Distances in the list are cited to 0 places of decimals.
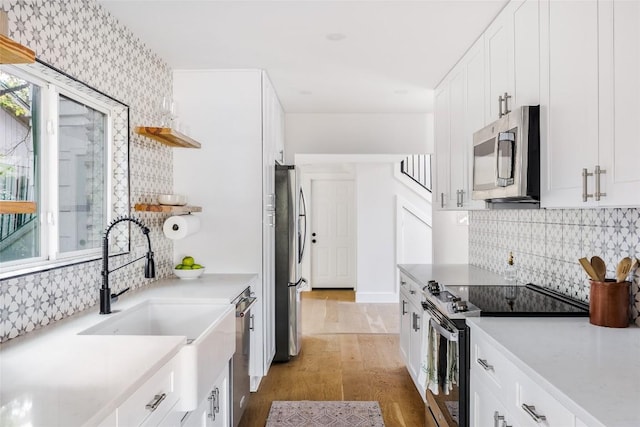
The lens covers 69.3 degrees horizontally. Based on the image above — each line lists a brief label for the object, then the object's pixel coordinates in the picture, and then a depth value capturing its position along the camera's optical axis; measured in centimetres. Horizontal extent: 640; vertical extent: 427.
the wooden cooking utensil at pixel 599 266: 191
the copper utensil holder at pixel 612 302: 182
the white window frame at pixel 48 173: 213
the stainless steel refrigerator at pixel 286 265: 403
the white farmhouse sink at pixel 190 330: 172
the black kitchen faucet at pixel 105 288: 217
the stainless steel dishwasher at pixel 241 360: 262
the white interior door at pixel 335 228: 802
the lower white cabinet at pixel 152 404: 123
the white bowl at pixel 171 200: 306
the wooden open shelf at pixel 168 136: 283
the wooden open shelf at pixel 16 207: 130
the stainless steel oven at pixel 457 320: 210
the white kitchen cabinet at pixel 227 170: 357
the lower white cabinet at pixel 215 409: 193
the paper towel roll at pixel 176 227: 314
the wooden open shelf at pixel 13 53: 136
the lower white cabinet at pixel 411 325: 318
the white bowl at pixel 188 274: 332
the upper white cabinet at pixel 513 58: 214
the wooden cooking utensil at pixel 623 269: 181
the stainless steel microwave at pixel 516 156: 207
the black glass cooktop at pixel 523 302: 206
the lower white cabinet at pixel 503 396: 134
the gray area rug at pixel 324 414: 298
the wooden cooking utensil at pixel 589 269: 189
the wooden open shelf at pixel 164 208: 276
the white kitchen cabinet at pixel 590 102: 146
